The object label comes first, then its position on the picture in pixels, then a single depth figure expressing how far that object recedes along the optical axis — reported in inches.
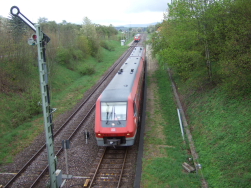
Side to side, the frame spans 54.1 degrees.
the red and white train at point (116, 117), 441.7
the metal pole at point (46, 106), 313.0
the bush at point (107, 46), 2078.7
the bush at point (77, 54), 1344.1
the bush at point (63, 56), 1203.7
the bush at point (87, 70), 1226.0
